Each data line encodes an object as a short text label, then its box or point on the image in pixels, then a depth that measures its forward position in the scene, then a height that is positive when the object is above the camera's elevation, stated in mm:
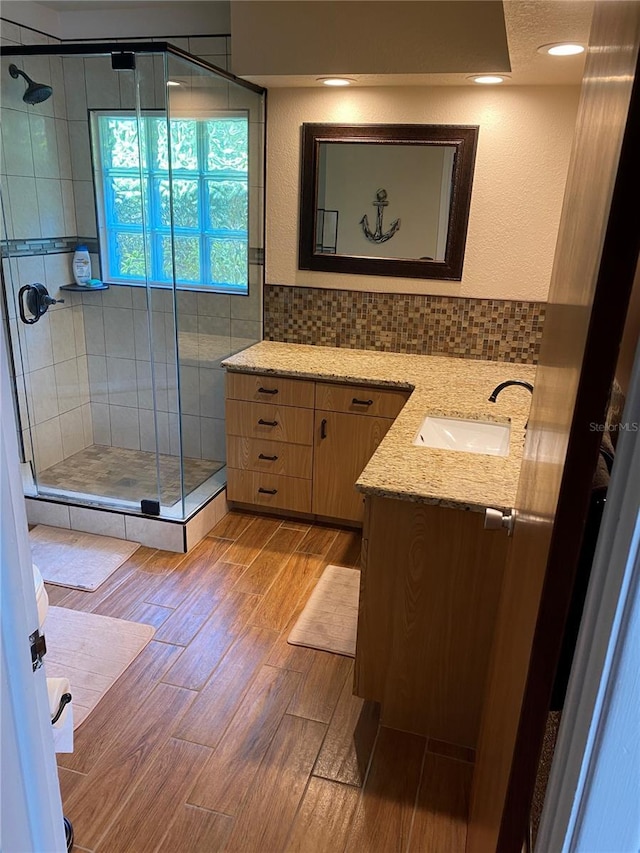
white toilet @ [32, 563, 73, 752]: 1504 -1127
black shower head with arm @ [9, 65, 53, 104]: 3036 +506
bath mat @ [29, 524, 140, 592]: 2928 -1657
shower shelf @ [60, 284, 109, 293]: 3576 -472
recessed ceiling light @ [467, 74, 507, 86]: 2900 +614
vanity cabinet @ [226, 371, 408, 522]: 3189 -1148
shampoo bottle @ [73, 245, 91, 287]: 3557 -350
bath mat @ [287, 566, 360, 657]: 2551 -1651
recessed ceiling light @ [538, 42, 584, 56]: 2240 +594
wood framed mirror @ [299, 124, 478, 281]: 3256 +86
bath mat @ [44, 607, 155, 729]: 2266 -1654
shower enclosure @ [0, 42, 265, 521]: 3047 -322
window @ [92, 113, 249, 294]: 3002 +30
